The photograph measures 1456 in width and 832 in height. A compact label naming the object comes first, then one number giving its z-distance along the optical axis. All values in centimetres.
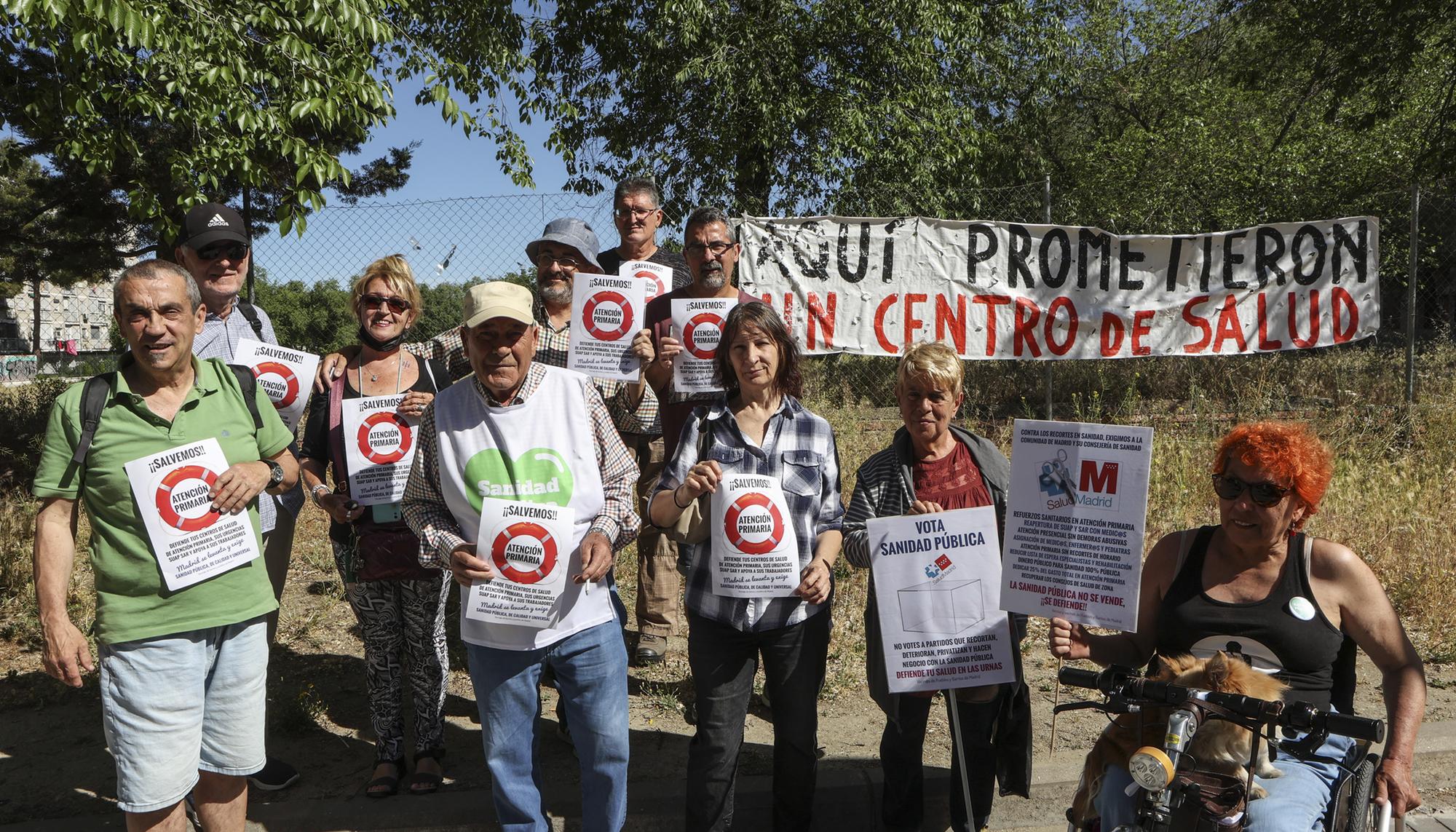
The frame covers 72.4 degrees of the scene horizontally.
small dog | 242
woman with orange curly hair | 276
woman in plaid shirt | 318
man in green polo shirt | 277
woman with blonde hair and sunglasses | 369
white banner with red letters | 734
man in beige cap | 292
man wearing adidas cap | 365
